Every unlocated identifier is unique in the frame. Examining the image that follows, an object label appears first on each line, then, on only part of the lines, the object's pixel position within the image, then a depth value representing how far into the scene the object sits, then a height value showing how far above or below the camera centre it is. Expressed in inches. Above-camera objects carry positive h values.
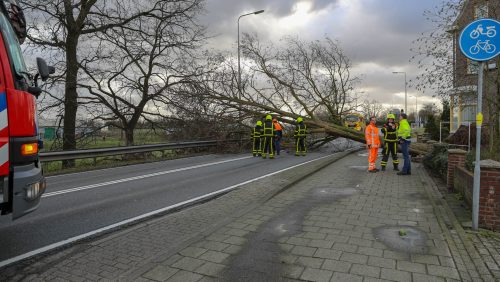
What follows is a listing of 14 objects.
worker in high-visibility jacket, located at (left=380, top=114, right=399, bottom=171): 444.8 -7.7
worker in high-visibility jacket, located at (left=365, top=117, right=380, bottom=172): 442.3 -11.6
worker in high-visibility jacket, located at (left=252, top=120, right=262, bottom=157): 677.3 -12.1
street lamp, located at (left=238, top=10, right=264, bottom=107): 775.2 +102.7
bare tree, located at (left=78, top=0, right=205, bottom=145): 693.3 +110.7
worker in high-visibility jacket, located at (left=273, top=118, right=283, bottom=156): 715.4 -9.4
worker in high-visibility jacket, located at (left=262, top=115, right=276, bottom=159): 644.1 -8.6
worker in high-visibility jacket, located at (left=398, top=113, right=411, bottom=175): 416.8 -7.9
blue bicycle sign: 196.7 +48.6
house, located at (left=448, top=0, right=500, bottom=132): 378.6 +64.2
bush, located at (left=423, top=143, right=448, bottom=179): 374.6 -30.4
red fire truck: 139.9 -0.4
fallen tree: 757.3 +71.9
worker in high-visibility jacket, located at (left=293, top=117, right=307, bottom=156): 701.9 -7.3
